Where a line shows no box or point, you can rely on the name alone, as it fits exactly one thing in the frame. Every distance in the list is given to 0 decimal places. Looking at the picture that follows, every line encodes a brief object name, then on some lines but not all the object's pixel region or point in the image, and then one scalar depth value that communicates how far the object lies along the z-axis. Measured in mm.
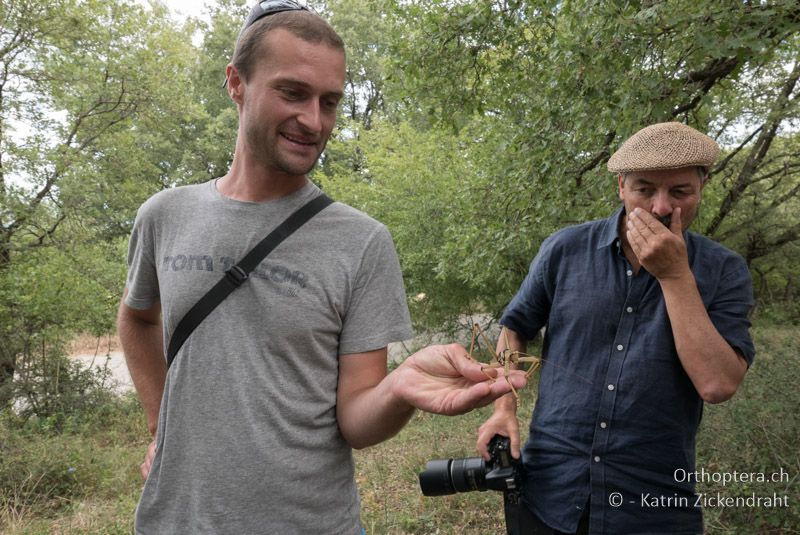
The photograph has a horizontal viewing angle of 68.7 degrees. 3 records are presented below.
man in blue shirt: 1935
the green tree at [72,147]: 9719
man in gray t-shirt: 1515
